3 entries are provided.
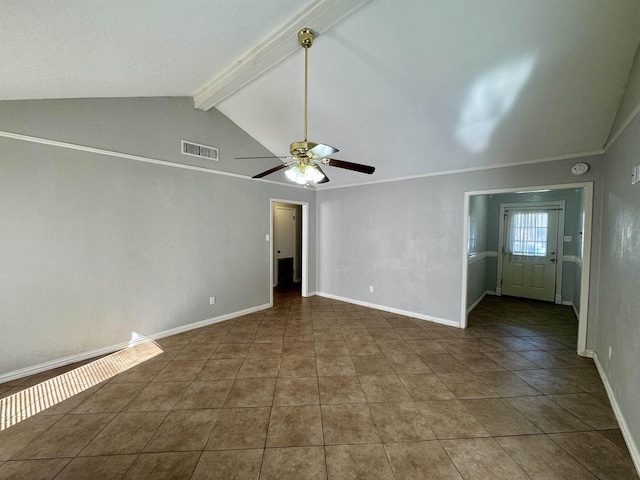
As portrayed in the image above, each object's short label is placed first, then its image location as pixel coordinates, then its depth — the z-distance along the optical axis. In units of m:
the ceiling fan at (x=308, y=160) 1.93
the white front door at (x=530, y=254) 5.09
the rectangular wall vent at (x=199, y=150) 3.54
